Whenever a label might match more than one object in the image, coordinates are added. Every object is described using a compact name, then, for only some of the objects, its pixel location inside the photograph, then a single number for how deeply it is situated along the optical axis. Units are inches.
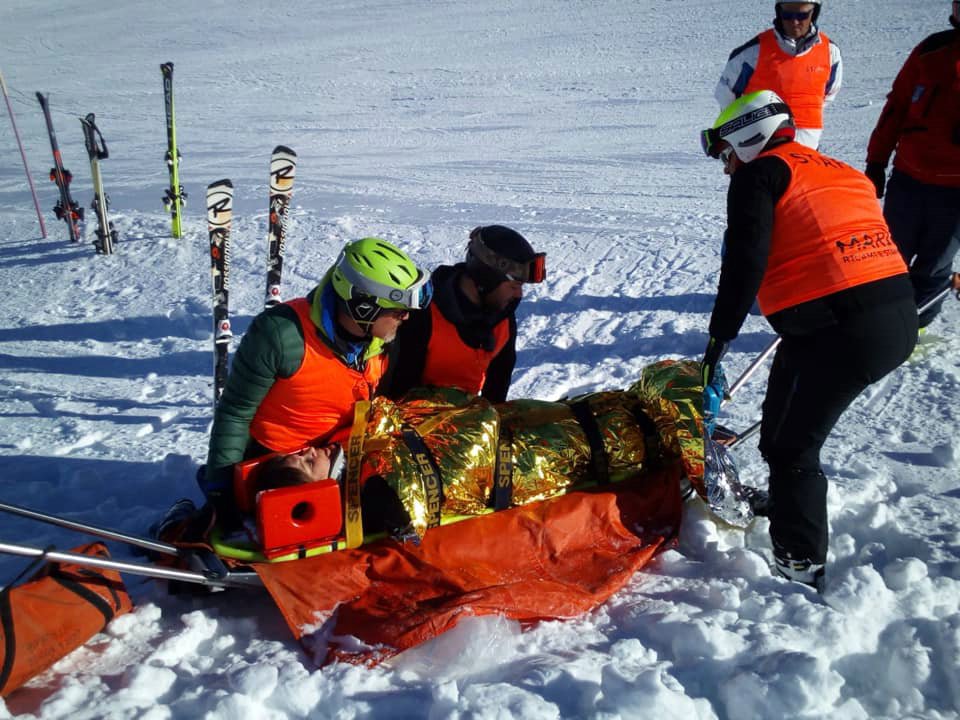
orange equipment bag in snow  89.3
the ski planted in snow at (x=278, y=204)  169.0
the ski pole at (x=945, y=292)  155.3
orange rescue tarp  101.7
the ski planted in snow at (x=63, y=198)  311.3
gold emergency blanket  113.9
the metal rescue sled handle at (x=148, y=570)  90.7
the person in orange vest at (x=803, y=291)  101.4
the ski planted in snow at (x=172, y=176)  312.3
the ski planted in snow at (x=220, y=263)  160.1
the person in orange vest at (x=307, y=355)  110.7
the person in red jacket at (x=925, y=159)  154.7
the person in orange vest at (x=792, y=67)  168.6
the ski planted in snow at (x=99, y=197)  297.3
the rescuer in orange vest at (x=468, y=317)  128.3
